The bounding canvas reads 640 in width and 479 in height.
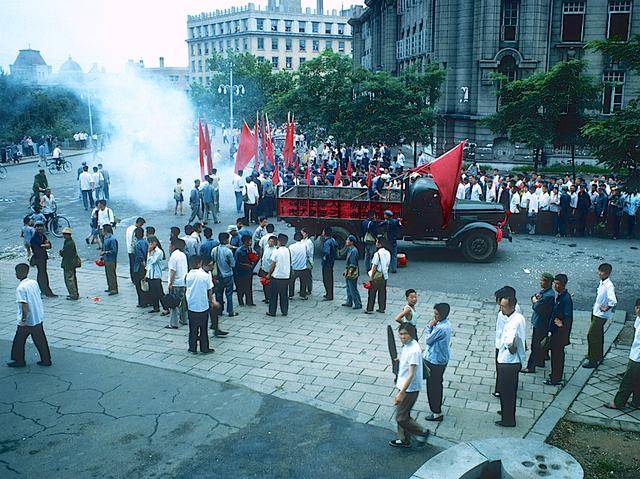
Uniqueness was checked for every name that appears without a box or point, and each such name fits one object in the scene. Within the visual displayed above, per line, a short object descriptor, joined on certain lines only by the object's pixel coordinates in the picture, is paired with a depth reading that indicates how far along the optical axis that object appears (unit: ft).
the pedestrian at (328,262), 45.24
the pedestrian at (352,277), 43.14
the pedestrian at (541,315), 32.09
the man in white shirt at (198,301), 34.76
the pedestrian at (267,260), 43.00
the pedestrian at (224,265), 41.52
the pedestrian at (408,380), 24.86
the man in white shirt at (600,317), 33.30
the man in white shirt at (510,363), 27.09
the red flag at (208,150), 77.25
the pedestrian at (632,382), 28.27
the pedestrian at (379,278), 41.75
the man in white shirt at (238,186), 79.00
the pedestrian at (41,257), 46.68
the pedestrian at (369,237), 50.88
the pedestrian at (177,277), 38.99
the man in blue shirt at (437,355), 27.66
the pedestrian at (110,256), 46.42
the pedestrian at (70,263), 45.55
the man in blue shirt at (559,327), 31.63
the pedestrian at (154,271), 40.98
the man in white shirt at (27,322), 32.55
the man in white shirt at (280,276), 41.22
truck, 56.85
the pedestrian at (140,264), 43.68
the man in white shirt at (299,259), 44.75
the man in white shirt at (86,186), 80.84
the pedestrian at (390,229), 52.08
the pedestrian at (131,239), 44.60
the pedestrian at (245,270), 43.29
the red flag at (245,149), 75.10
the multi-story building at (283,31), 352.90
